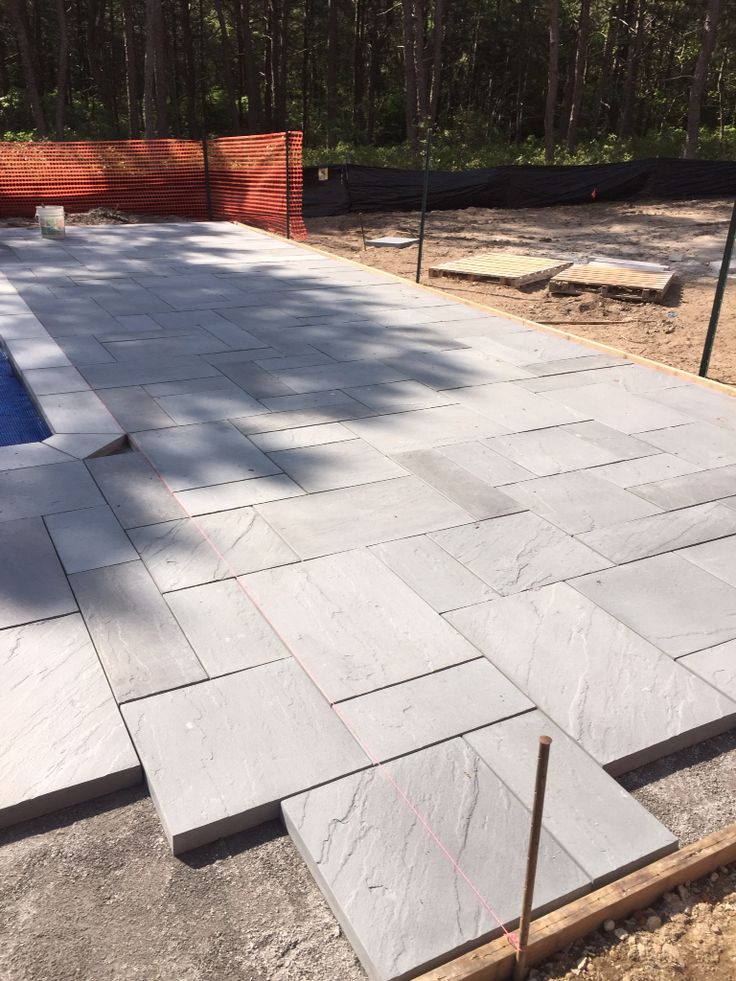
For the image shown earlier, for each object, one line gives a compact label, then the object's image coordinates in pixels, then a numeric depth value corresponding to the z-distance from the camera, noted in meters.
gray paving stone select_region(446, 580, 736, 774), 2.91
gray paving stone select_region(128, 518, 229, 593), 3.80
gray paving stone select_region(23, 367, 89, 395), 6.20
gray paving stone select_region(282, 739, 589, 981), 2.15
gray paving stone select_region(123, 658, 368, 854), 2.53
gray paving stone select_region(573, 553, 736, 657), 3.48
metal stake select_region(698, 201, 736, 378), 6.34
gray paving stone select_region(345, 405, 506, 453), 5.41
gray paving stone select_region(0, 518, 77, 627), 3.51
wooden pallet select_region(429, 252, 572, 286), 10.73
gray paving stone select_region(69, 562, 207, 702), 3.11
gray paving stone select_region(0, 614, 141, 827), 2.60
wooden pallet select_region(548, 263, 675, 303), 9.88
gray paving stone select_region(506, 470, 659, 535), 4.46
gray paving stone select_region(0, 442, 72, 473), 4.96
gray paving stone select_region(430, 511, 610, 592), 3.90
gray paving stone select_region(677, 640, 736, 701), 3.20
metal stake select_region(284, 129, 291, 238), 13.17
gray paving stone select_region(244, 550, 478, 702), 3.20
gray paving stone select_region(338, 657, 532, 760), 2.85
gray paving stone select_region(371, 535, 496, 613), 3.71
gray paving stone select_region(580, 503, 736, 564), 4.16
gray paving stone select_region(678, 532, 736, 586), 3.97
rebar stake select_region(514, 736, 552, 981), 1.80
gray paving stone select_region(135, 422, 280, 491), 4.85
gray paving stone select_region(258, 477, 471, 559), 4.18
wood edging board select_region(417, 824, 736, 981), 2.07
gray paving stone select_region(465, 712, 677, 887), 2.42
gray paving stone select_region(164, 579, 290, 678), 3.24
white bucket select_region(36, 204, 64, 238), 12.85
